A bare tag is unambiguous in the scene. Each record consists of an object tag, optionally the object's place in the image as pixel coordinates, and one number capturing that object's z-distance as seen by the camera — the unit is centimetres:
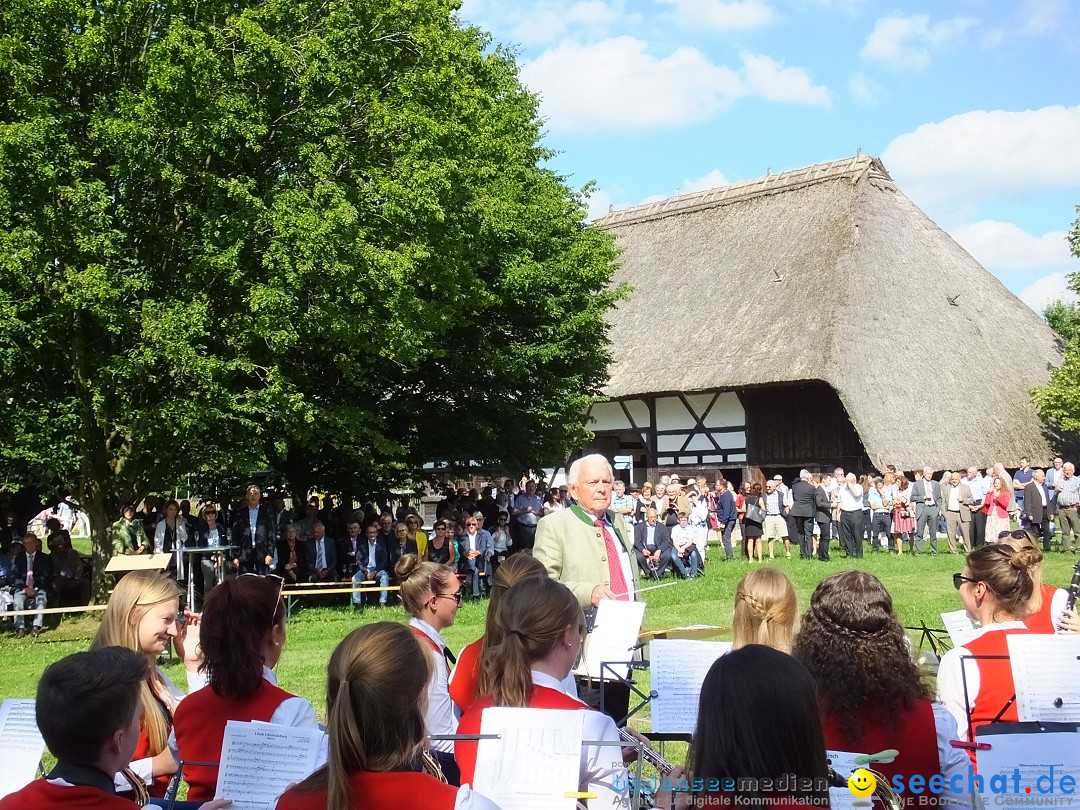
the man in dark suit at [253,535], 1577
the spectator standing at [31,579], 1430
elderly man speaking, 583
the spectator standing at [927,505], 2139
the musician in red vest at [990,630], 403
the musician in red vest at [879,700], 337
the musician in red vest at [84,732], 277
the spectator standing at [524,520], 1964
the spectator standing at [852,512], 1992
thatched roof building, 2769
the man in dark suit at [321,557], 1634
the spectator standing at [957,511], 2038
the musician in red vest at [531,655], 355
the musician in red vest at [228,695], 352
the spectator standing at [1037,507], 2028
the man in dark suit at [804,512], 1967
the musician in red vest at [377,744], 251
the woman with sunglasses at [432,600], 490
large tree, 1280
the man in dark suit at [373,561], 1630
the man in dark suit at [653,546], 1836
